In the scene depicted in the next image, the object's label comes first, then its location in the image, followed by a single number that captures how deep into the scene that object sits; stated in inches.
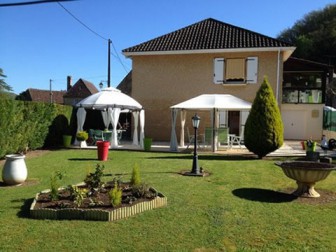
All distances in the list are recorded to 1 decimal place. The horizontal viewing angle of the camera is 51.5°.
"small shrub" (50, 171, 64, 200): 257.2
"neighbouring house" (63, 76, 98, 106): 2203.5
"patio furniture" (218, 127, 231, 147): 637.9
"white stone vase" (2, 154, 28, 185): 334.3
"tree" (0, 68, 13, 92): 1236.9
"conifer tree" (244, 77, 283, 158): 495.8
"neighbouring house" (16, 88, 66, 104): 2496.3
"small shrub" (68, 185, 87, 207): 241.4
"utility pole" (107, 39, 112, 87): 1138.8
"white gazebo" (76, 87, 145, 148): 678.5
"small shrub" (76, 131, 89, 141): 671.1
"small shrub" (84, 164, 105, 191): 279.4
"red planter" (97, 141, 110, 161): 494.9
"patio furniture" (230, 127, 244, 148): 668.7
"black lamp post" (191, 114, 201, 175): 389.7
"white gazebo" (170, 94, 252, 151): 616.1
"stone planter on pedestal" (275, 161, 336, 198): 285.6
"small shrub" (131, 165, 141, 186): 294.0
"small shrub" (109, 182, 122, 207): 237.0
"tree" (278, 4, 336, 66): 1959.9
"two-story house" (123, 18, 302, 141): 801.6
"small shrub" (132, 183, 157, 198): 264.5
